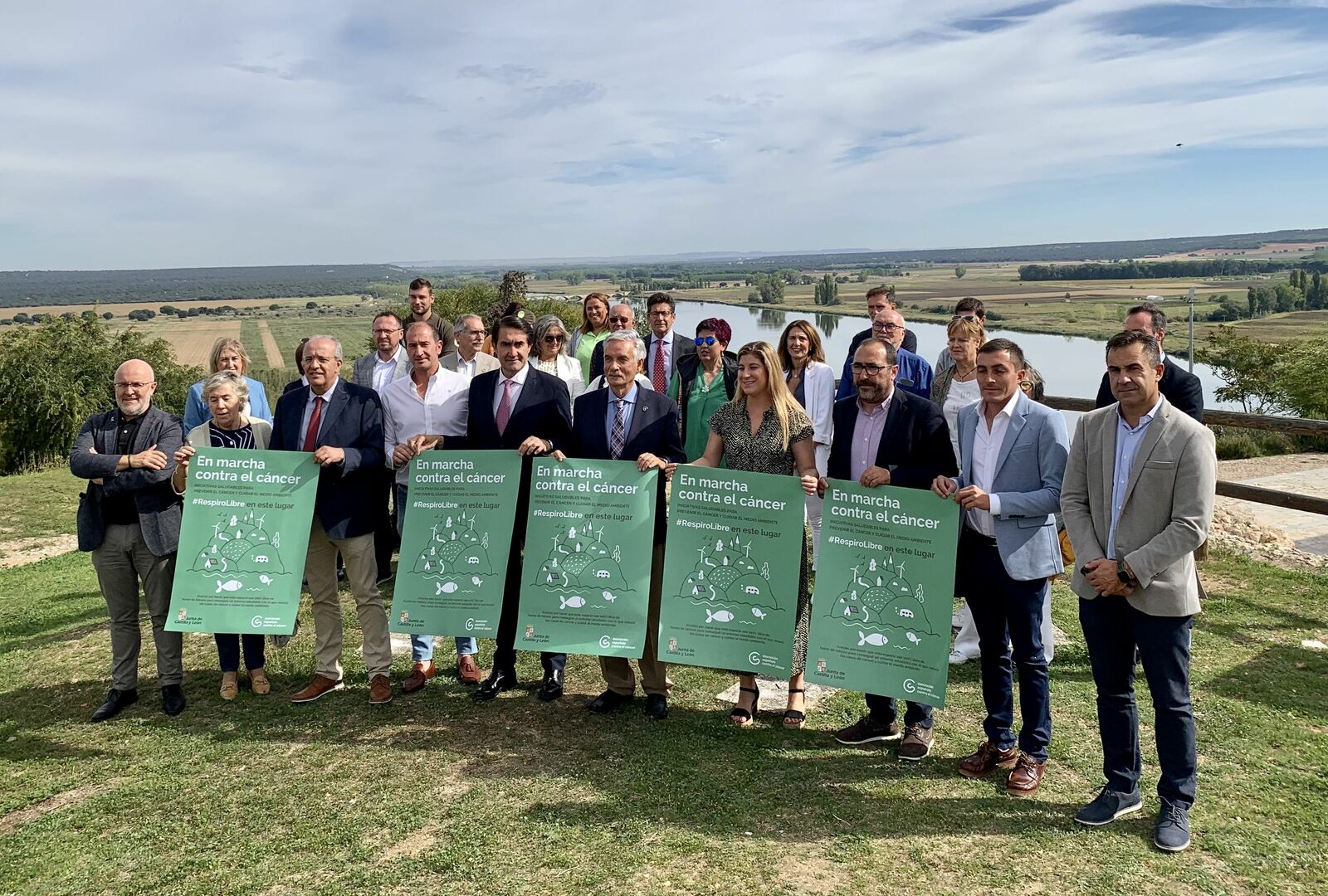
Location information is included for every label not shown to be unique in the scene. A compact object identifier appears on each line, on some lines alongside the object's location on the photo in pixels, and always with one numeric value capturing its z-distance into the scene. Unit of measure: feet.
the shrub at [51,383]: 129.80
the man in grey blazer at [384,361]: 24.53
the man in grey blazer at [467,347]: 25.67
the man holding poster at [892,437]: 15.92
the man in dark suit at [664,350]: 26.23
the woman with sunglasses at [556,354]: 21.08
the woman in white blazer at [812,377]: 20.52
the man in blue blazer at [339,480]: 18.81
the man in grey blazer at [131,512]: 18.37
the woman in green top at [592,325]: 28.43
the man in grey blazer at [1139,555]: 12.75
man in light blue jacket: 14.57
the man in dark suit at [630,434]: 17.84
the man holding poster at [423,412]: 19.77
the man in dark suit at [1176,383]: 17.87
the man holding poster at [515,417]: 18.89
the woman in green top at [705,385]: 23.15
